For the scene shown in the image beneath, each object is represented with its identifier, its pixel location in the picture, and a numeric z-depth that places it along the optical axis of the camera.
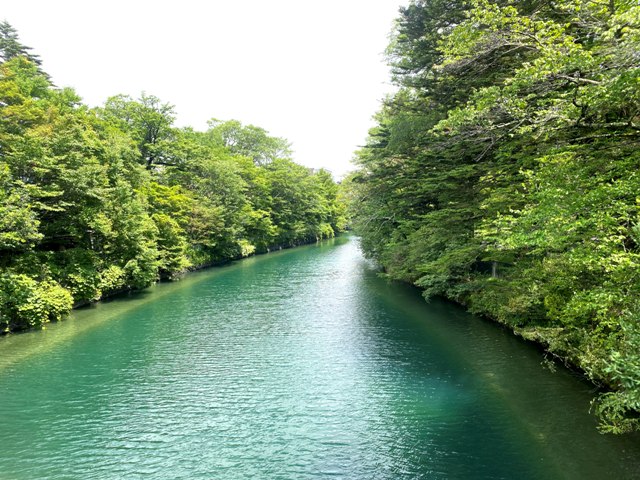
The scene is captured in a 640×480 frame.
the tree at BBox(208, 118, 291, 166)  57.56
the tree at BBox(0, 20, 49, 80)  32.98
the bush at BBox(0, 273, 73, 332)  14.73
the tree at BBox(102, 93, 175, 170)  34.22
